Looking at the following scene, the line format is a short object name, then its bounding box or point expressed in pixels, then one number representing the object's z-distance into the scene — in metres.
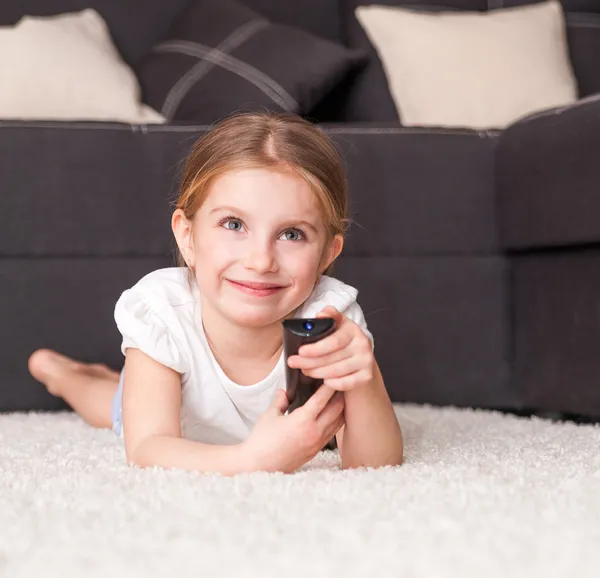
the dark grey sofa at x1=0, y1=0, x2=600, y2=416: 1.45
